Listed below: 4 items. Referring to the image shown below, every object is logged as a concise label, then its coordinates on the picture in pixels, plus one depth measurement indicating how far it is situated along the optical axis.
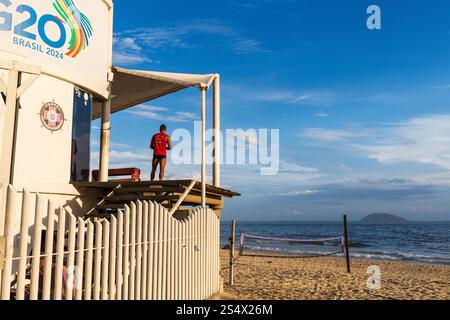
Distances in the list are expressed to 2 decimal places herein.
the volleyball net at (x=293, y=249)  38.16
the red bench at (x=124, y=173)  12.97
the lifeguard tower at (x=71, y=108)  9.36
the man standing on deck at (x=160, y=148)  12.43
